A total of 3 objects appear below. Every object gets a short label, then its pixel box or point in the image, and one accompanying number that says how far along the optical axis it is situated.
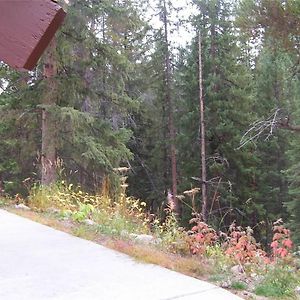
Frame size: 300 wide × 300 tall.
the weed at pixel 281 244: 3.97
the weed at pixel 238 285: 3.57
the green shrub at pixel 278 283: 3.41
